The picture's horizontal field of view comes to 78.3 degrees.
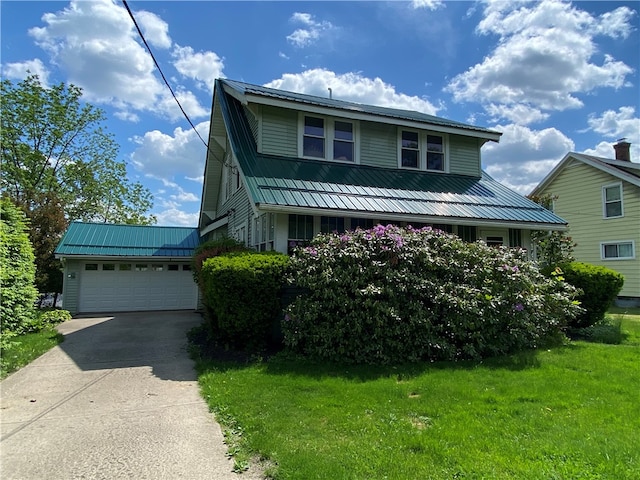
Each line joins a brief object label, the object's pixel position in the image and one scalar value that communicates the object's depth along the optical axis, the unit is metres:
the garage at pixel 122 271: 15.17
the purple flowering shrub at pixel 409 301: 6.80
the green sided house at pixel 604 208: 17.11
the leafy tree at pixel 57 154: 23.27
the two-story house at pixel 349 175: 9.43
